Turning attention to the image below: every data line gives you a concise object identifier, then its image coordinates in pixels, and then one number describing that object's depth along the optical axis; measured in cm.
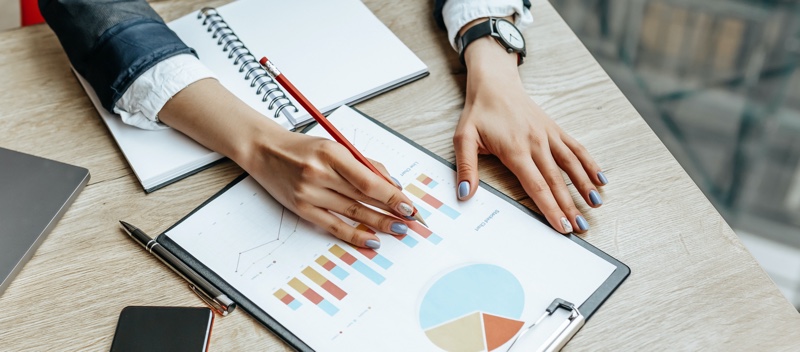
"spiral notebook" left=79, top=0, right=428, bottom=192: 84
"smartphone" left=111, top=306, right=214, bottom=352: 66
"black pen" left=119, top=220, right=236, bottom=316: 69
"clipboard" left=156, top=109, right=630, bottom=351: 65
